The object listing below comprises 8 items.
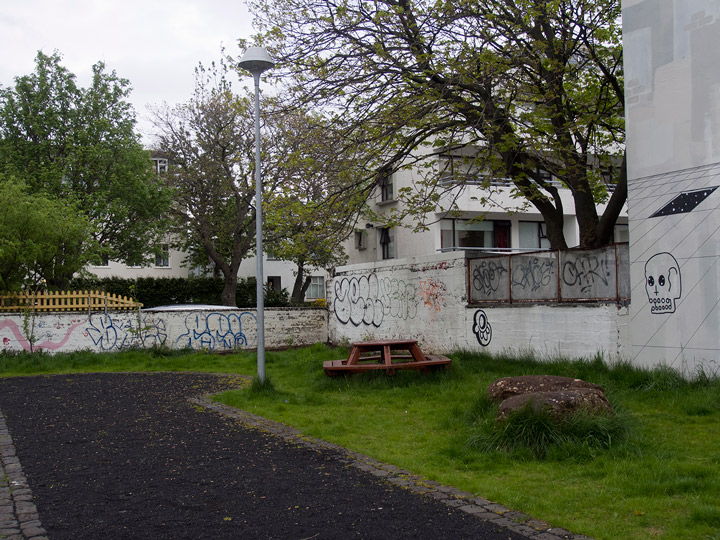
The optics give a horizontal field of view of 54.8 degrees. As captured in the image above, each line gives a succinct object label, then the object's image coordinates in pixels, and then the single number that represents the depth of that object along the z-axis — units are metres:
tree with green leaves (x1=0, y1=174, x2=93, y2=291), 17.52
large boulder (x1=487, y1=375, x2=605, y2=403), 7.62
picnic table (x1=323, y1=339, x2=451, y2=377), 11.55
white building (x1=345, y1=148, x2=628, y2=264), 28.86
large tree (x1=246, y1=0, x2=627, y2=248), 12.90
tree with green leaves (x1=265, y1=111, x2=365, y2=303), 13.80
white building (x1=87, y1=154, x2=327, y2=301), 42.31
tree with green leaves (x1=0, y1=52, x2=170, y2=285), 28.23
